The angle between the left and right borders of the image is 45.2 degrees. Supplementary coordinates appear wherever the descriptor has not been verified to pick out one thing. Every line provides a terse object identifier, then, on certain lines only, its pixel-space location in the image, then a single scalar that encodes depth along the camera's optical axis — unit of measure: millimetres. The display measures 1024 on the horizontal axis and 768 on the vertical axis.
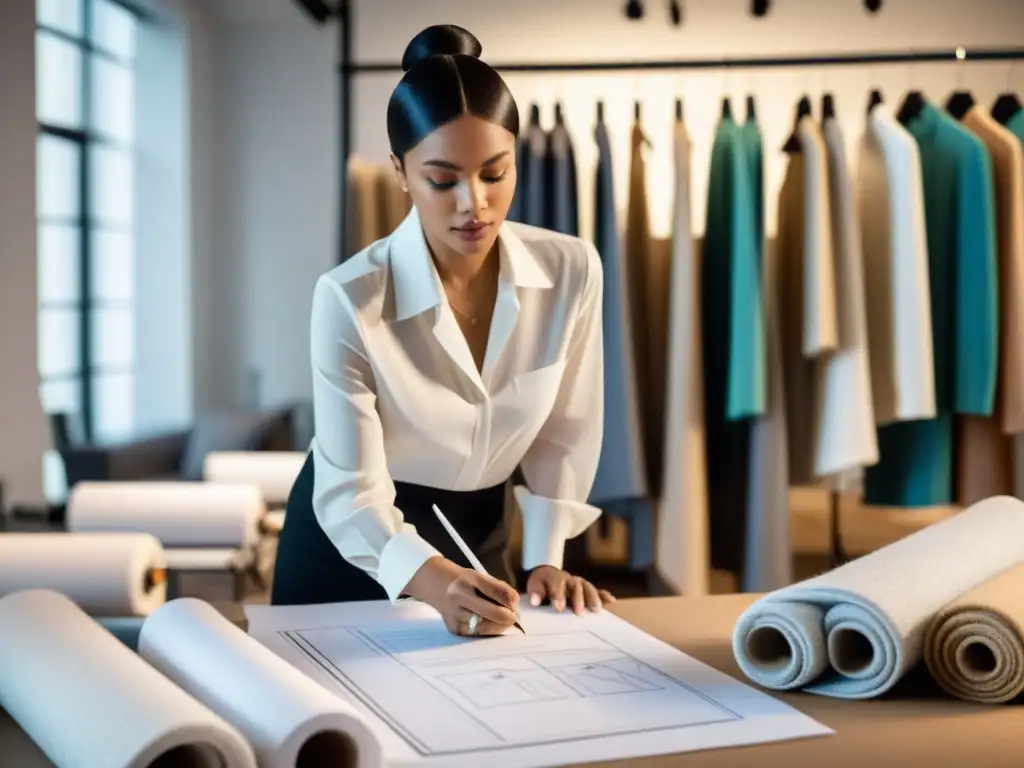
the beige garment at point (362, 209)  3273
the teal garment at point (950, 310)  2828
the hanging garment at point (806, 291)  2791
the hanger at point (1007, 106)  3074
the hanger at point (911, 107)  3045
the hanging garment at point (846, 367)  2797
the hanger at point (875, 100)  2984
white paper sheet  777
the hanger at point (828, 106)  2987
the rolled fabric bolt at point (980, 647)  871
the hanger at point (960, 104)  3055
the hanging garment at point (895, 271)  2801
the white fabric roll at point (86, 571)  1216
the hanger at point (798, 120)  2961
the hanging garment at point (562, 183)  3096
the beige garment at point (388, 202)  3293
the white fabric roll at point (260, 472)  2752
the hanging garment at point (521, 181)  3092
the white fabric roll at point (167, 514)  2150
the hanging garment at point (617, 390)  2943
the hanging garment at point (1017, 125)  2994
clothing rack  2678
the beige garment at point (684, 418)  2904
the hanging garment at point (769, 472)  2902
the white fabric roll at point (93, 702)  672
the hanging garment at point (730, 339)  2818
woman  1061
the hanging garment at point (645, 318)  3102
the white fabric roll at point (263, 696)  706
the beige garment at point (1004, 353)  2846
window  4250
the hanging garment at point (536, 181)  3100
